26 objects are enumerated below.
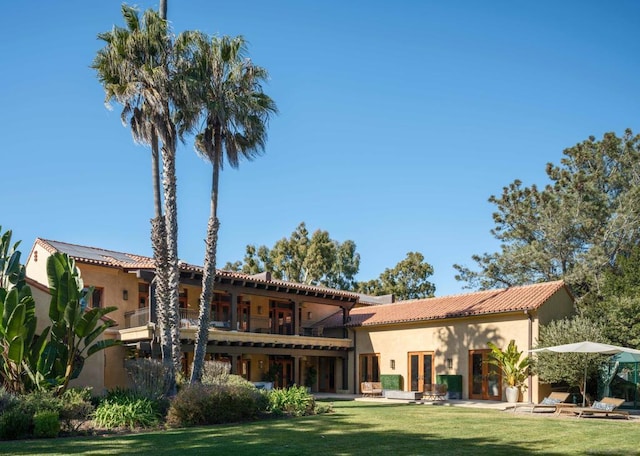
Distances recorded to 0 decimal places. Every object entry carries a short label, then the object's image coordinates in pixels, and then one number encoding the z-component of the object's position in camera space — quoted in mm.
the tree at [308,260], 62250
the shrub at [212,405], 17281
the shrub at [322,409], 20436
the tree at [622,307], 25250
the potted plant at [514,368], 25953
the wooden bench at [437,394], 27547
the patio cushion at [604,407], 20125
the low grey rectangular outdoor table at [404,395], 28095
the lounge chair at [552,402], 21650
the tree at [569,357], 23969
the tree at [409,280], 63500
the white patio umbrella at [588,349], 21156
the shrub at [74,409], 15836
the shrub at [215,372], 22797
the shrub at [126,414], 16703
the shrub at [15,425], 14523
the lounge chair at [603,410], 19844
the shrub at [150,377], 20047
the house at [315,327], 27375
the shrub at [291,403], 19625
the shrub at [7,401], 16127
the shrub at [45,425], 14859
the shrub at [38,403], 15578
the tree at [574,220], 36406
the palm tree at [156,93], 21656
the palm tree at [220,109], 22438
